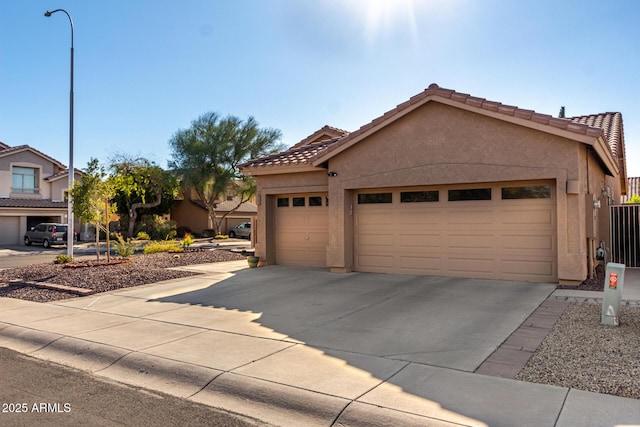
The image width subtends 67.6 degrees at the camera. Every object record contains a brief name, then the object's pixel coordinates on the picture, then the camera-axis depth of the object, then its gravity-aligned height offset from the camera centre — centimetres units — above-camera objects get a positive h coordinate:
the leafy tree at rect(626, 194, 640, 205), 3098 +130
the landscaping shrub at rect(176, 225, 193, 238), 4456 -67
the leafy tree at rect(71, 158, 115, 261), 1562 +101
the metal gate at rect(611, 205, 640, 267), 1506 -51
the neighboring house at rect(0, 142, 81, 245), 3656 +276
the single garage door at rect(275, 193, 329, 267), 1520 -23
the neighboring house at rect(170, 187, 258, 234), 4572 +78
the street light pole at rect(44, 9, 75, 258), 1822 +225
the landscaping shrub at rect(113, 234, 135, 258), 1798 -100
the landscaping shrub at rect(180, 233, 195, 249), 2400 -95
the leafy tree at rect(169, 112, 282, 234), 3978 +598
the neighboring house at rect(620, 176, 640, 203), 3500 +245
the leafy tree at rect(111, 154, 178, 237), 3772 +277
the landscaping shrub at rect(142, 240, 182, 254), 2198 -114
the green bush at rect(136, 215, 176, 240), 3991 -31
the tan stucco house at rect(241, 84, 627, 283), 1081 +75
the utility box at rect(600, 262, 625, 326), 724 -120
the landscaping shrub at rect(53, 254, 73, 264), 1700 -126
